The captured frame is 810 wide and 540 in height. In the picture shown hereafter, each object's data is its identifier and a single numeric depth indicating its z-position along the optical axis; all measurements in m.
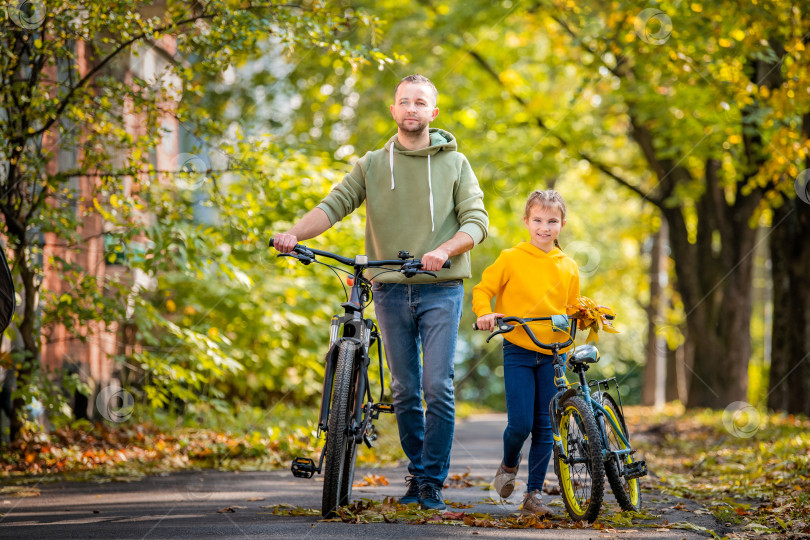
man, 10.22
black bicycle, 9.20
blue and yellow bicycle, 9.27
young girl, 10.34
